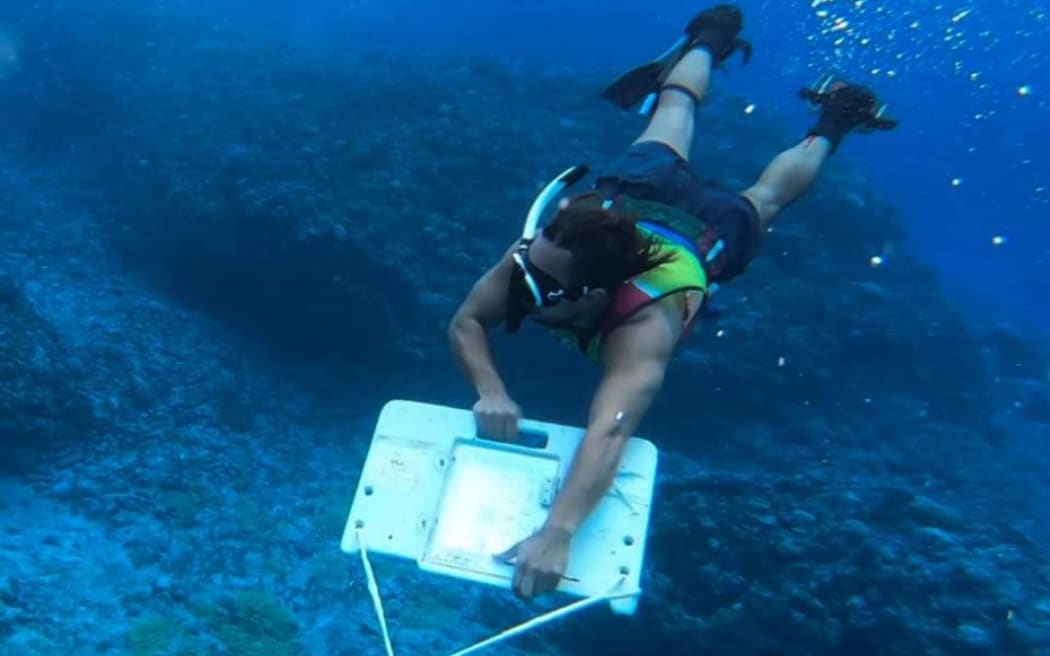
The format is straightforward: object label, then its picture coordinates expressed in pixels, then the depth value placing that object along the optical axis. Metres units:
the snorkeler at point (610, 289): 2.81
